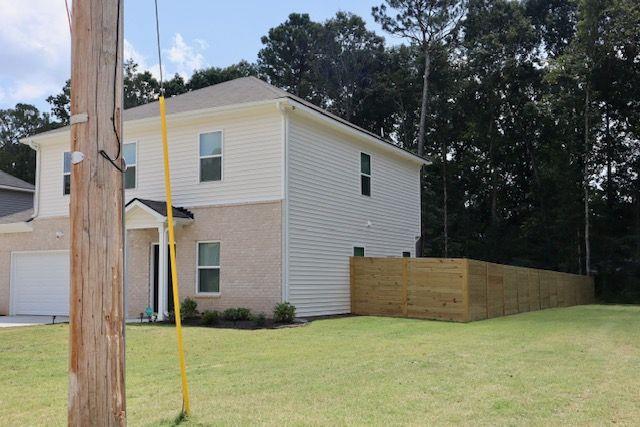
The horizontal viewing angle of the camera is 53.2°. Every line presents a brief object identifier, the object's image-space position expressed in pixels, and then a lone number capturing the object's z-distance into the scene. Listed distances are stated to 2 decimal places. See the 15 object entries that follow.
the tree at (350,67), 41.78
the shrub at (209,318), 15.55
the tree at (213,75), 42.59
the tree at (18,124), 48.62
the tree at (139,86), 43.41
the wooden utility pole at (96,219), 3.96
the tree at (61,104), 46.31
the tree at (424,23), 38.25
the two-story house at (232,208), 16.39
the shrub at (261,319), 15.18
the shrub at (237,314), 15.72
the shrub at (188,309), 16.62
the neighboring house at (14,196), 26.92
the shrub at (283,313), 15.45
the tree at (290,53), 43.75
